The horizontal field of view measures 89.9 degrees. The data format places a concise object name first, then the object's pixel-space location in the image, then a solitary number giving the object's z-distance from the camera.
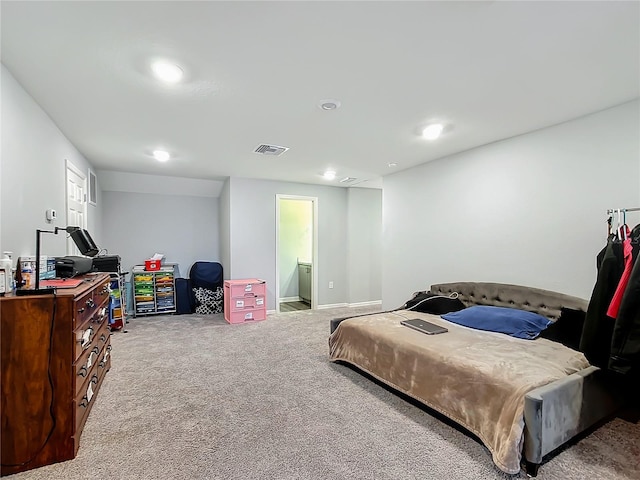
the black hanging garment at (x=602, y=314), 2.07
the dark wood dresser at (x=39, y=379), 1.77
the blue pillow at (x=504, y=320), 2.81
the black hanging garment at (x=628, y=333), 1.76
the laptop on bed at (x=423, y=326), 2.93
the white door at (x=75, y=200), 3.47
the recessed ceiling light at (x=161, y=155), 4.08
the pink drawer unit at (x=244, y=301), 5.16
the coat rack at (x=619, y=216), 2.33
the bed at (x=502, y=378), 1.80
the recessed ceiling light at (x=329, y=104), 2.60
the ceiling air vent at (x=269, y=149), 3.82
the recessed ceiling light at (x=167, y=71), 2.06
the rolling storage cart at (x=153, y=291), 5.60
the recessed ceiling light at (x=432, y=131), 3.13
